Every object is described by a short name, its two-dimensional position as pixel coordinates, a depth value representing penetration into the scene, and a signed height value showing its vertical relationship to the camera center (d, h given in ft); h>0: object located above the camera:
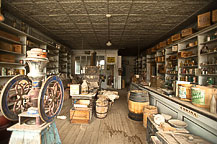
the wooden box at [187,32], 13.41 +4.90
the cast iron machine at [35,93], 3.67 -0.80
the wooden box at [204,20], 10.61 +5.04
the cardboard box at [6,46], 10.34 +2.39
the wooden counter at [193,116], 4.75 -2.45
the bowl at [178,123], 5.68 -2.83
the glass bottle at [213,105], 4.89 -1.53
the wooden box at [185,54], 14.45 +2.30
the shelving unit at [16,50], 10.65 +2.15
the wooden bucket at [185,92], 6.76 -1.32
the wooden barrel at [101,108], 10.93 -3.79
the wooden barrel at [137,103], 9.90 -2.91
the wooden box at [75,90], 10.77 -1.89
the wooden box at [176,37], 15.56 +4.92
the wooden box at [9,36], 10.10 +3.43
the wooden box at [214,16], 9.84 +4.93
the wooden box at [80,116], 10.05 -4.14
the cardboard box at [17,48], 11.94 +2.48
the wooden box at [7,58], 10.37 +1.28
